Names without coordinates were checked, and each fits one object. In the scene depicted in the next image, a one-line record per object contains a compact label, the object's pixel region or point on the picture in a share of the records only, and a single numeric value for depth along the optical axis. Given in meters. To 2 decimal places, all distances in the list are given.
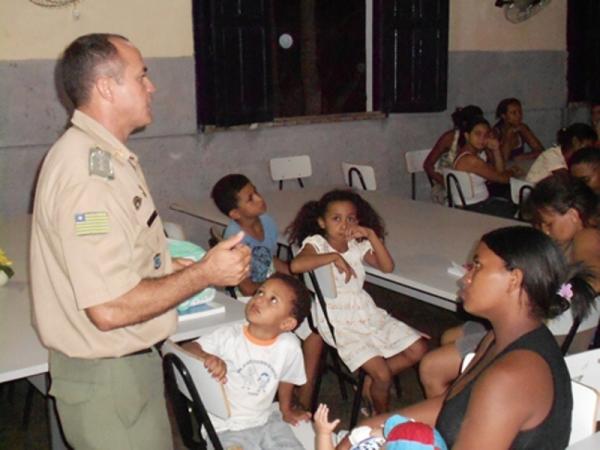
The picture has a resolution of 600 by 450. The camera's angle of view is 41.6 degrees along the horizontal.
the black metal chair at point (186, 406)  2.17
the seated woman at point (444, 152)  6.02
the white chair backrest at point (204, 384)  2.16
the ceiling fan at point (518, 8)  7.44
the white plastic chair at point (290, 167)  5.86
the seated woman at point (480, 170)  5.50
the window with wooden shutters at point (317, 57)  5.86
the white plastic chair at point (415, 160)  6.39
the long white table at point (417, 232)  3.24
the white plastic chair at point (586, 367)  2.11
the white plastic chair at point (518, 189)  4.74
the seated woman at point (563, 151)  5.21
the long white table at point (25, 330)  2.35
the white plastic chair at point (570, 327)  2.82
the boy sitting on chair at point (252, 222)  3.73
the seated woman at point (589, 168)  4.23
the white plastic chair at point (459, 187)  5.42
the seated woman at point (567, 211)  2.96
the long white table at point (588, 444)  1.77
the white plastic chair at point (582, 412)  1.92
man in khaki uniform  1.84
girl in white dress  3.19
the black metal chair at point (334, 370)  3.22
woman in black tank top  1.67
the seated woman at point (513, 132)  6.72
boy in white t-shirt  2.45
